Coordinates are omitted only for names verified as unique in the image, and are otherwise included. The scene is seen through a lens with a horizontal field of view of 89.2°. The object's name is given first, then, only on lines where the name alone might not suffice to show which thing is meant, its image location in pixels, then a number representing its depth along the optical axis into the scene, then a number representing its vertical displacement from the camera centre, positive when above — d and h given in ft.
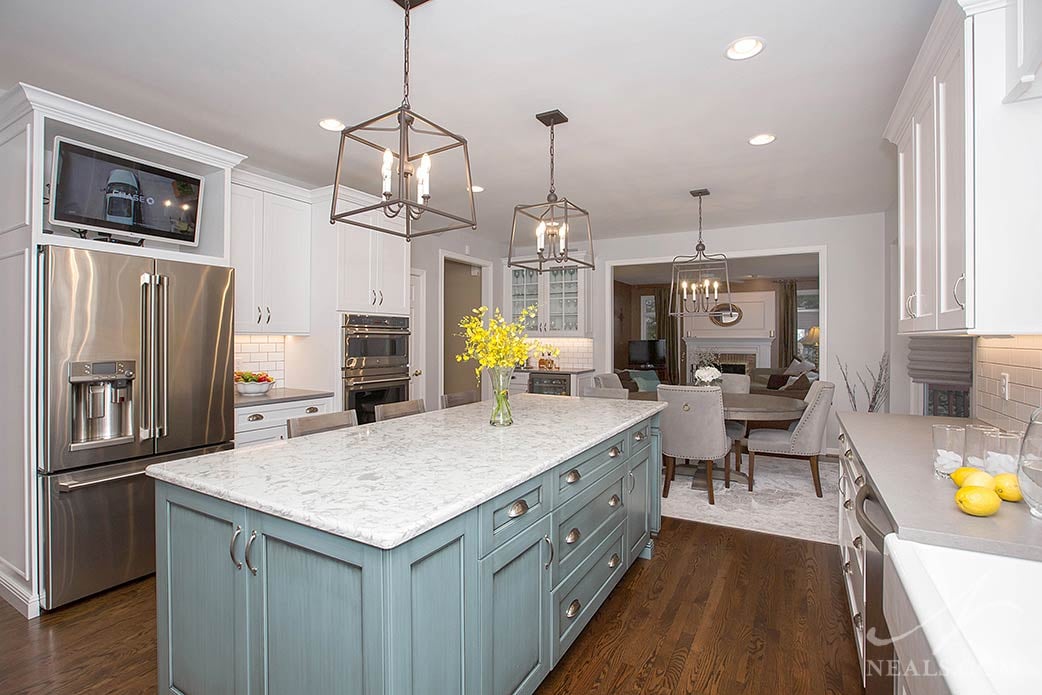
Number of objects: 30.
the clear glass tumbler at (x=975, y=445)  5.55 -1.07
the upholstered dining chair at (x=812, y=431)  14.07 -2.35
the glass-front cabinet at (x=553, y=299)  23.18 +2.08
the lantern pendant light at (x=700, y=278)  17.24 +2.25
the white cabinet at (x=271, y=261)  12.74 +2.16
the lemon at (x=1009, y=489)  4.80 -1.32
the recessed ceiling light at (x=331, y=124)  10.80 +4.59
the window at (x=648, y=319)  42.29 +2.07
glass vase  8.45 -0.84
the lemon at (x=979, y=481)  4.72 -1.24
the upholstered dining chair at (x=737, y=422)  15.43 -2.39
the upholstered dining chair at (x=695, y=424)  13.34 -2.06
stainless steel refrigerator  8.34 -0.89
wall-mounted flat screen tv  8.79 +2.72
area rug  12.21 -4.18
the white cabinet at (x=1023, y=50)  4.54 +2.65
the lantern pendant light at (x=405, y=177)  5.95 +1.99
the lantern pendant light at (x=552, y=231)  10.29 +2.33
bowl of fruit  12.71 -0.91
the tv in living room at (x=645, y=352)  39.73 -0.55
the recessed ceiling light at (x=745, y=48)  7.81 +4.49
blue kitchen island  4.15 -2.01
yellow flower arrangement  8.34 +0.00
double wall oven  14.21 -0.47
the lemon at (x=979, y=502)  4.35 -1.31
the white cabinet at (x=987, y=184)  5.04 +1.58
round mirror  37.35 +1.76
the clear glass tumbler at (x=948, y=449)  5.61 -1.17
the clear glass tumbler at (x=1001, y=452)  5.25 -1.11
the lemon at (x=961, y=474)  5.02 -1.25
